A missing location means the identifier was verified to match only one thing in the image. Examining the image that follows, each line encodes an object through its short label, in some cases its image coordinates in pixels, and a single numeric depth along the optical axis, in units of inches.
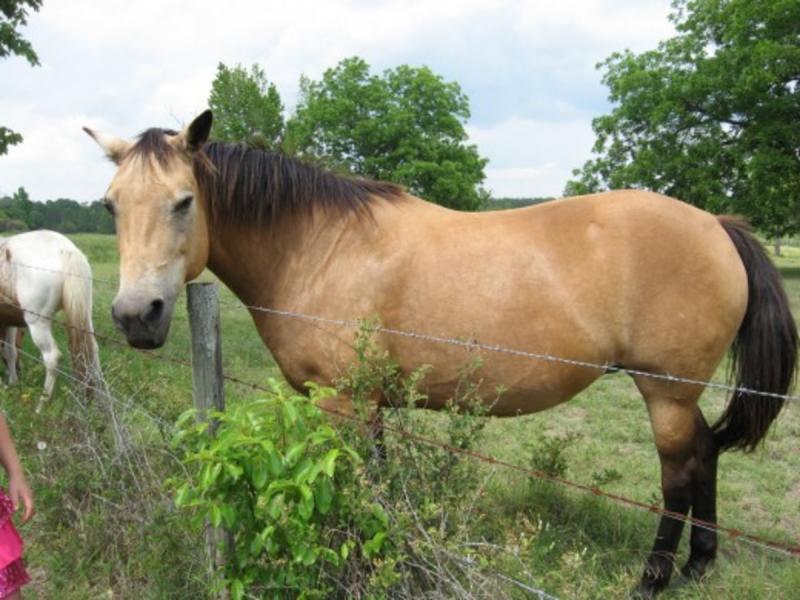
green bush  66.8
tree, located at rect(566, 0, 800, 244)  701.3
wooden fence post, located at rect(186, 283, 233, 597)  84.7
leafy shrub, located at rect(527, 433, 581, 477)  150.1
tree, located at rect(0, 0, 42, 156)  330.0
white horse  212.8
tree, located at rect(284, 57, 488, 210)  1071.0
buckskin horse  108.0
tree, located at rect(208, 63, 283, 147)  1160.2
